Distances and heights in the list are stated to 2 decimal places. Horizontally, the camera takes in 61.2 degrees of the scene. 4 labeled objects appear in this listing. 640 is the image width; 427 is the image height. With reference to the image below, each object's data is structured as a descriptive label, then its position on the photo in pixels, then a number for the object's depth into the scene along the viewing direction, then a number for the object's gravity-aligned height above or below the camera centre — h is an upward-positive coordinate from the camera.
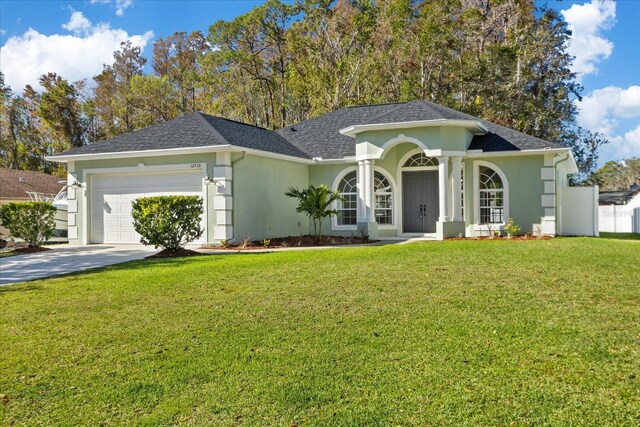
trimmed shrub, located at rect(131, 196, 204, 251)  12.82 -0.08
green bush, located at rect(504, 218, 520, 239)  16.96 -0.55
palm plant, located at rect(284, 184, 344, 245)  16.25 +0.42
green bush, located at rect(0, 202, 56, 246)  15.42 -0.07
